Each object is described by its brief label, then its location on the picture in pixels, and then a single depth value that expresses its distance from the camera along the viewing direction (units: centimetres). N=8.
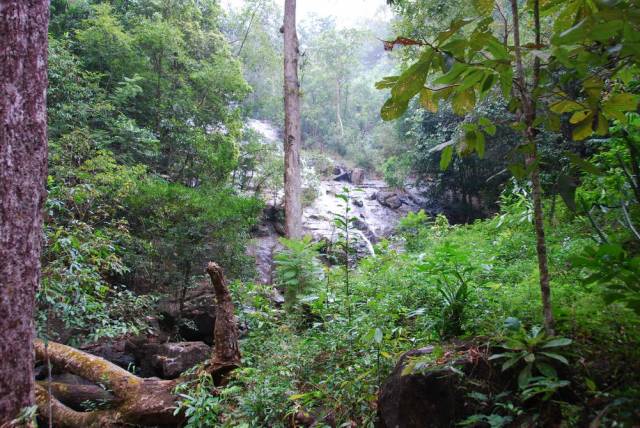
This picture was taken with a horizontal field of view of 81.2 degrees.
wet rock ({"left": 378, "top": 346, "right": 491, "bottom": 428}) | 153
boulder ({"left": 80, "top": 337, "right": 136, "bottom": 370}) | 556
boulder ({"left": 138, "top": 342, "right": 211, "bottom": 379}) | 465
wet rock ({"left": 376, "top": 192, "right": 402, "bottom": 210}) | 1689
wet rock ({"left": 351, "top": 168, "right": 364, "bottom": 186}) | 2147
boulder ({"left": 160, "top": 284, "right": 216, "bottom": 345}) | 663
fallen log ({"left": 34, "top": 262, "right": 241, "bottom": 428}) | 328
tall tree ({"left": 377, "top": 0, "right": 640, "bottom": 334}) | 105
